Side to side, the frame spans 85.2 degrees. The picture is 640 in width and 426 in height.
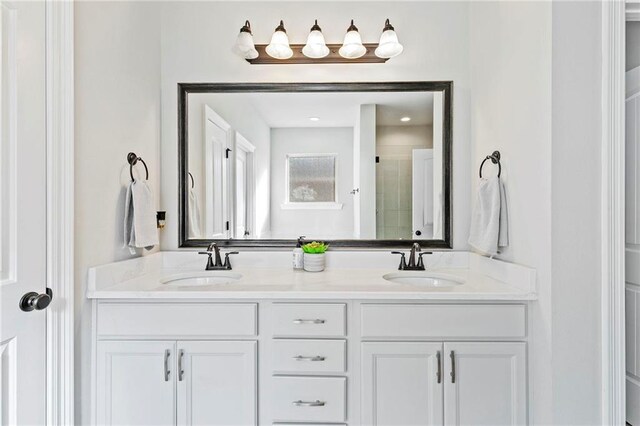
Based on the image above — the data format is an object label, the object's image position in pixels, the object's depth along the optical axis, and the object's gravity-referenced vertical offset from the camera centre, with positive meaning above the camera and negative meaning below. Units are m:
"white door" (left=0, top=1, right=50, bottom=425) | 1.07 +0.02
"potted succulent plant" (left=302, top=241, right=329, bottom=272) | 1.86 -0.24
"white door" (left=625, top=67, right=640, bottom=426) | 1.31 -0.12
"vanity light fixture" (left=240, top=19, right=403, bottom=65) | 1.85 +0.89
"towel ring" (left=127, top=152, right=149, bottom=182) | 1.66 +0.26
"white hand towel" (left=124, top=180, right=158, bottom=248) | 1.61 -0.01
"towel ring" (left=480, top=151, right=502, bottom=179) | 1.65 +0.26
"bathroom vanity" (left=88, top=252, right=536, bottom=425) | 1.39 -0.58
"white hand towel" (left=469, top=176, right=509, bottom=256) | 1.58 -0.02
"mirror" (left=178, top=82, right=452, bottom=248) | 1.97 +0.29
